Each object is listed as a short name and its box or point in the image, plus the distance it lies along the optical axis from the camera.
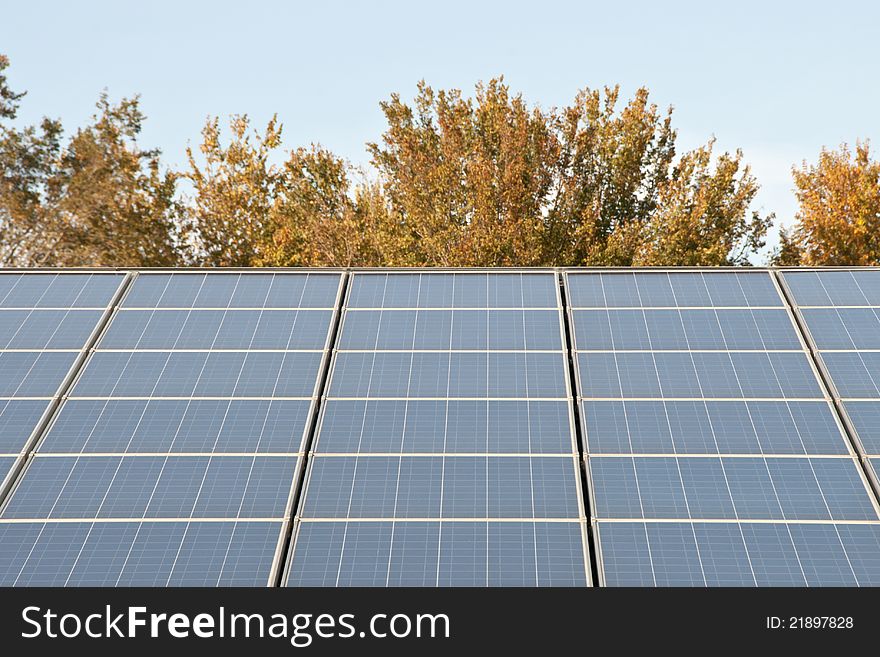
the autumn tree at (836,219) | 43.69
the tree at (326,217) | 44.53
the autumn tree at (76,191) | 51.72
